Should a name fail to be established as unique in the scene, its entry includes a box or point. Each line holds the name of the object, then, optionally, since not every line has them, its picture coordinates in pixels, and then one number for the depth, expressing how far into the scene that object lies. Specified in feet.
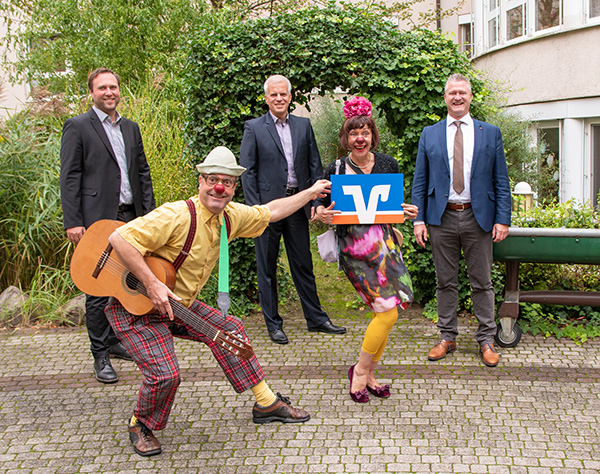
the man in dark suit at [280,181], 19.39
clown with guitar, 12.41
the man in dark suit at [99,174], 16.93
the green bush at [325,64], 20.75
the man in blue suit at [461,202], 17.15
